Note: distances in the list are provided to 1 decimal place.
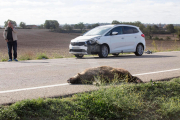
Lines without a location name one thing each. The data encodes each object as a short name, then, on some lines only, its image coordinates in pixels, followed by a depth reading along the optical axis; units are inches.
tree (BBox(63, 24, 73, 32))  3964.1
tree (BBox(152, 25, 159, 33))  3755.2
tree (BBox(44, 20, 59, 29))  4961.1
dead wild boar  235.0
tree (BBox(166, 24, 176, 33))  4067.4
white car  552.4
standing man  512.4
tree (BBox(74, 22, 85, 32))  4874.5
